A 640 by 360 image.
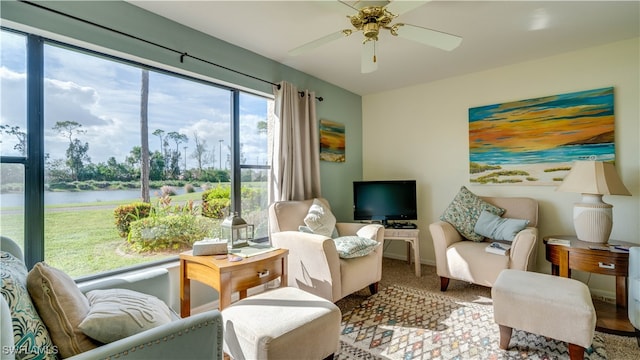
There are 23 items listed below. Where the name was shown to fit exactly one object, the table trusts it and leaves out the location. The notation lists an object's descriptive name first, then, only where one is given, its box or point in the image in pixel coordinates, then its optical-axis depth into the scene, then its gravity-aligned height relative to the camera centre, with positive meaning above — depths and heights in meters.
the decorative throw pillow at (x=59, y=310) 0.98 -0.43
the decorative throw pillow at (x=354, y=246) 2.55 -0.57
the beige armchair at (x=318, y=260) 2.39 -0.67
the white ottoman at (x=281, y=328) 1.43 -0.73
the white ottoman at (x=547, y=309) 1.69 -0.77
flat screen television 3.66 -0.24
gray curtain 3.12 +0.38
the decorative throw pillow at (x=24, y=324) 0.87 -0.42
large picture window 1.86 +0.18
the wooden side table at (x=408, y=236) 3.29 -0.61
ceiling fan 1.76 +1.00
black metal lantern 2.31 -0.39
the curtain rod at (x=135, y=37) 1.75 +1.02
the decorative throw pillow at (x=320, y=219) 2.90 -0.37
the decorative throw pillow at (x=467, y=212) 3.14 -0.34
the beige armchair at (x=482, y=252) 2.56 -0.66
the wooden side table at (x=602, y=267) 2.23 -0.68
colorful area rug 1.92 -1.10
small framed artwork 3.78 +0.52
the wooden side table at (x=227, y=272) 1.87 -0.60
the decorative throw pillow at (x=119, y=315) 1.02 -0.50
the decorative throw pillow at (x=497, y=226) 2.86 -0.46
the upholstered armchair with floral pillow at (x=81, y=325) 0.90 -0.49
